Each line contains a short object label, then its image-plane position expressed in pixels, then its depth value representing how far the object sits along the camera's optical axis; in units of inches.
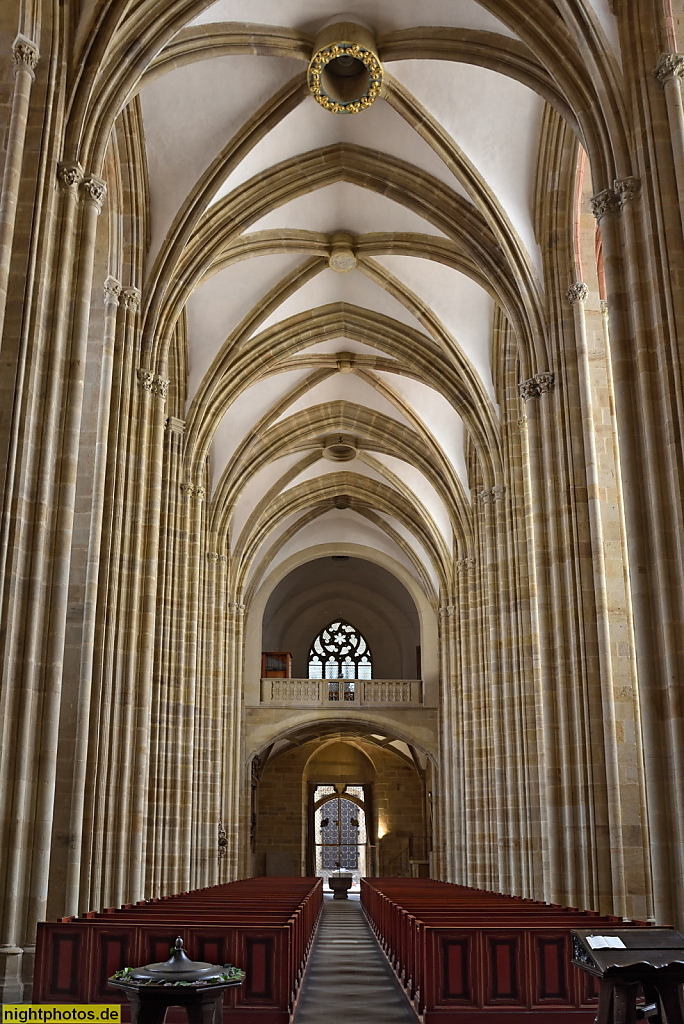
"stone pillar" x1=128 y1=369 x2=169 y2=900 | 526.3
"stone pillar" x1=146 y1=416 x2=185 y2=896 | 645.3
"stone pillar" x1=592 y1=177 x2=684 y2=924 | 328.5
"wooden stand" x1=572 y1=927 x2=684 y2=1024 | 219.5
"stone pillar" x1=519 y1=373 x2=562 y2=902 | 502.9
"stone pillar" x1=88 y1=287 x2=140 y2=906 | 471.5
